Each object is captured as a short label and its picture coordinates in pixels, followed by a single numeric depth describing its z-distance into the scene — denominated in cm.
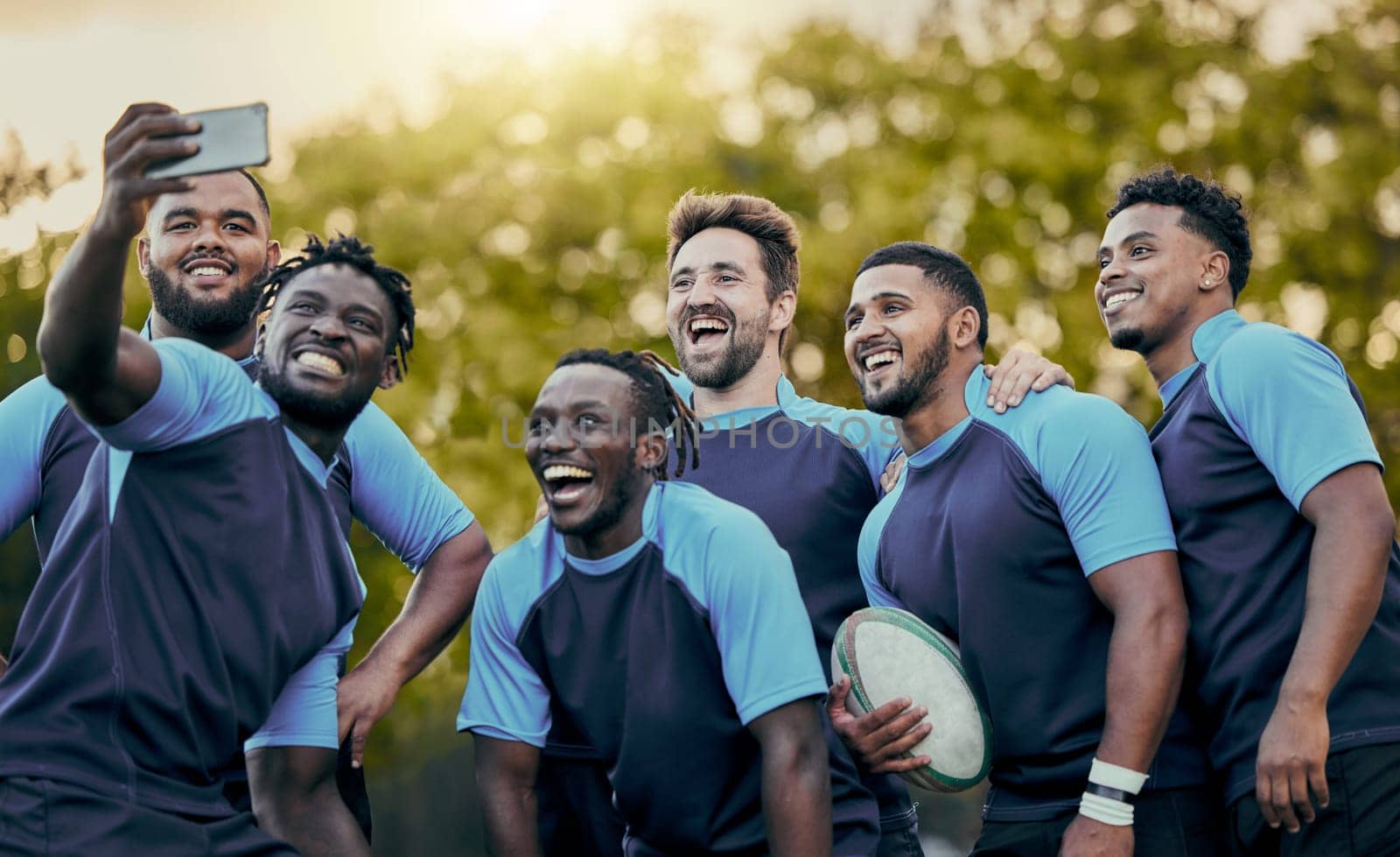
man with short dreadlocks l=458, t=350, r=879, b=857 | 505
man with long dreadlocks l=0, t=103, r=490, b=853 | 529
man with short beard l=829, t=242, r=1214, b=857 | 519
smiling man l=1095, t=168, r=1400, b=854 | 495
